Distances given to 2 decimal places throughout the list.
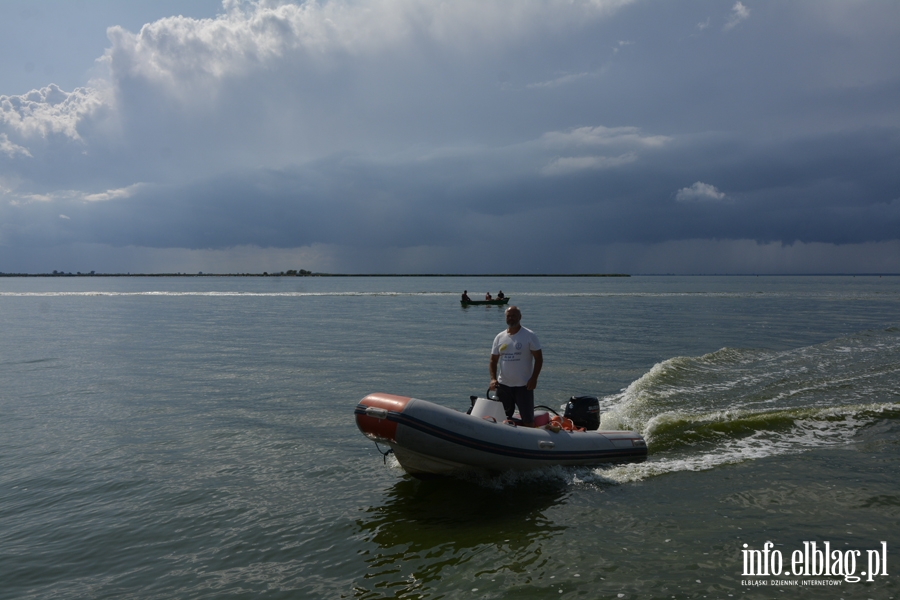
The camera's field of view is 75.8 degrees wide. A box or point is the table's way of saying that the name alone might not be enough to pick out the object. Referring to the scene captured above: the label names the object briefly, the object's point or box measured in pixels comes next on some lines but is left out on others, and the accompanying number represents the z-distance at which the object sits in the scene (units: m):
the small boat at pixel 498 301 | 51.85
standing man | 8.72
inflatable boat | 7.54
